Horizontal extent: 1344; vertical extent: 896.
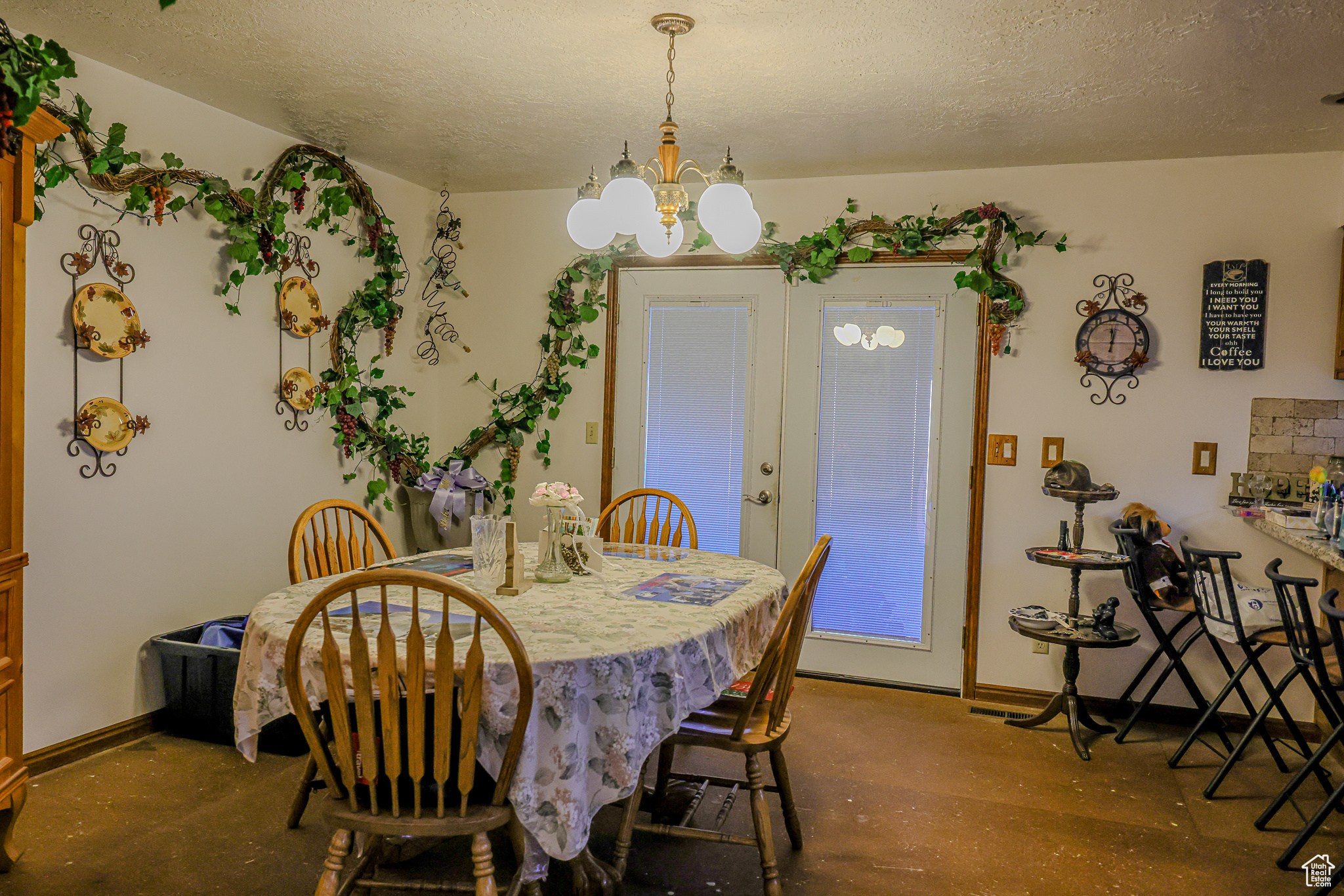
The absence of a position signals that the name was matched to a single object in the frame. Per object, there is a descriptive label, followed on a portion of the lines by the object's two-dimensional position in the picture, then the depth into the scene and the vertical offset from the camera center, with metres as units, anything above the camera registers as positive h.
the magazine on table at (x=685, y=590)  2.35 -0.48
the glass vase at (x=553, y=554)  2.52 -0.40
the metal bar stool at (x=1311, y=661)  2.37 -0.66
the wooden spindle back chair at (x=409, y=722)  1.60 -0.57
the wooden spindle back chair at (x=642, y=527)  3.32 -0.44
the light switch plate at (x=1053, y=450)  3.73 -0.12
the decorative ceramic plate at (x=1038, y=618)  3.40 -0.75
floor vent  3.68 -1.18
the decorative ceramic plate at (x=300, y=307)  3.63 +0.38
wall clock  3.63 +0.34
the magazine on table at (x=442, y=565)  2.59 -0.47
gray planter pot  4.21 -0.58
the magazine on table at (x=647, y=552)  2.94 -0.47
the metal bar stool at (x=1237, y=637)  2.84 -0.66
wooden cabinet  2.08 -0.14
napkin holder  2.32 -0.41
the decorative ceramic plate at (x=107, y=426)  2.91 -0.10
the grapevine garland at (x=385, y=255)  3.03 +0.64
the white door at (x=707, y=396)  4.12 +0.07
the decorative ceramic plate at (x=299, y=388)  3.67 +0.05
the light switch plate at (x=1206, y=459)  3.57 -0.13
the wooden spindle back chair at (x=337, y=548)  2.57 -0.44
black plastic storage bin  3.07 -1.02
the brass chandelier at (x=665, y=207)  2.37 +0.53
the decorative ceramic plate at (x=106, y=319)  2.87 +0.24
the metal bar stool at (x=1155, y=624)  3.29 -0.74
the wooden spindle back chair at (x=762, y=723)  2.09 -0.75
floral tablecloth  1.74 -0.57
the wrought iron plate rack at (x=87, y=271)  2.86 +0.38
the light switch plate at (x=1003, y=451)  3.79 -0.13
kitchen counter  2.59 -0.36
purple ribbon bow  4.16 -0.37
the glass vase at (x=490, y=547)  2.39 -0.37
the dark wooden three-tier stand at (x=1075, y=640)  3.30 -0.78
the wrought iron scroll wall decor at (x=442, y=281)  4.53 +0.62
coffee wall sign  3.49 +0.43
